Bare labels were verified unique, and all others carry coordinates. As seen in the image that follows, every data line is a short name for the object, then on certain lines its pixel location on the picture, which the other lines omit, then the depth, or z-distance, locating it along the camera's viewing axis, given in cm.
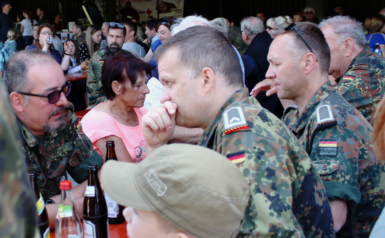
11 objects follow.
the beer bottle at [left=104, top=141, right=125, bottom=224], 182
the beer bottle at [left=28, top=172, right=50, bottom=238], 158
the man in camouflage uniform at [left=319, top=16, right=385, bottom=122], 312
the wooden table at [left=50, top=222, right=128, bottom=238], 172
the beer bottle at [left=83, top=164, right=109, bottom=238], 161
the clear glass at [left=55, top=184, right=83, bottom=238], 160
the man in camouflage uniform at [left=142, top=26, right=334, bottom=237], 116
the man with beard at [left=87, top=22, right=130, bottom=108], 514
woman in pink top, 271
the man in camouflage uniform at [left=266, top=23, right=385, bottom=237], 175
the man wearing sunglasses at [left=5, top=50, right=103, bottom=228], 204
